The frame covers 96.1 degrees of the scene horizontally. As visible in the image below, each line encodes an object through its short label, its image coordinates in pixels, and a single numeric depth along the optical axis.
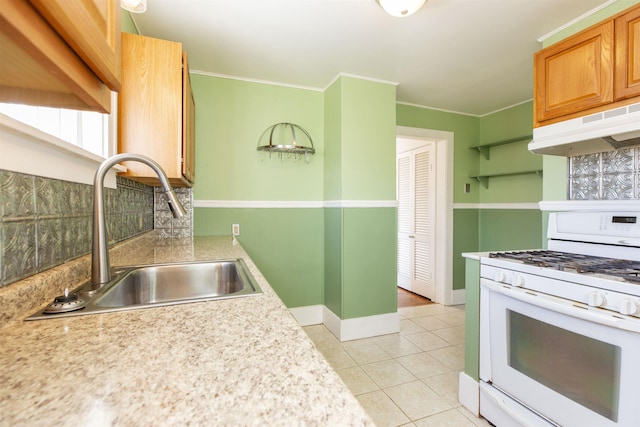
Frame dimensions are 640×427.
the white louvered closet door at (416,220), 3.72
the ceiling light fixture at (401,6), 1.62
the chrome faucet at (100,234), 0.87
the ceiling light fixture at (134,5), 1.29
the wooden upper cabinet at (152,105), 1.55
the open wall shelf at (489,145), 3.13
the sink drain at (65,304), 0.69
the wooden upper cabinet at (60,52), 0.33
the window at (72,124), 0.92
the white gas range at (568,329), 1.06
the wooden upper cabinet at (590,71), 1.41
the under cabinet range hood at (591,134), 1.39
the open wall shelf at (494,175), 3.05
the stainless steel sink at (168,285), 0.82
